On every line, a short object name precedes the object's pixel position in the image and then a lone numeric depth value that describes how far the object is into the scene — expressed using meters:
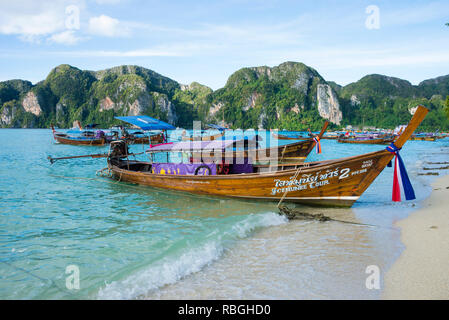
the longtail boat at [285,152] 20.62
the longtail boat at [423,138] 55.51
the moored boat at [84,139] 39.44
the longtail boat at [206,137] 34.02
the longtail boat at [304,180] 8.45
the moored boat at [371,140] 47.22
